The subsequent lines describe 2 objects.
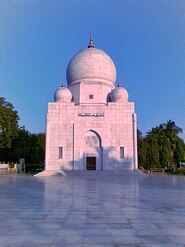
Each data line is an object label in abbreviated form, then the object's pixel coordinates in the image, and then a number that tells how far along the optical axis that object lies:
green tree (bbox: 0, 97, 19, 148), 33.38
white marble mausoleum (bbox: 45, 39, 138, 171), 29.39
